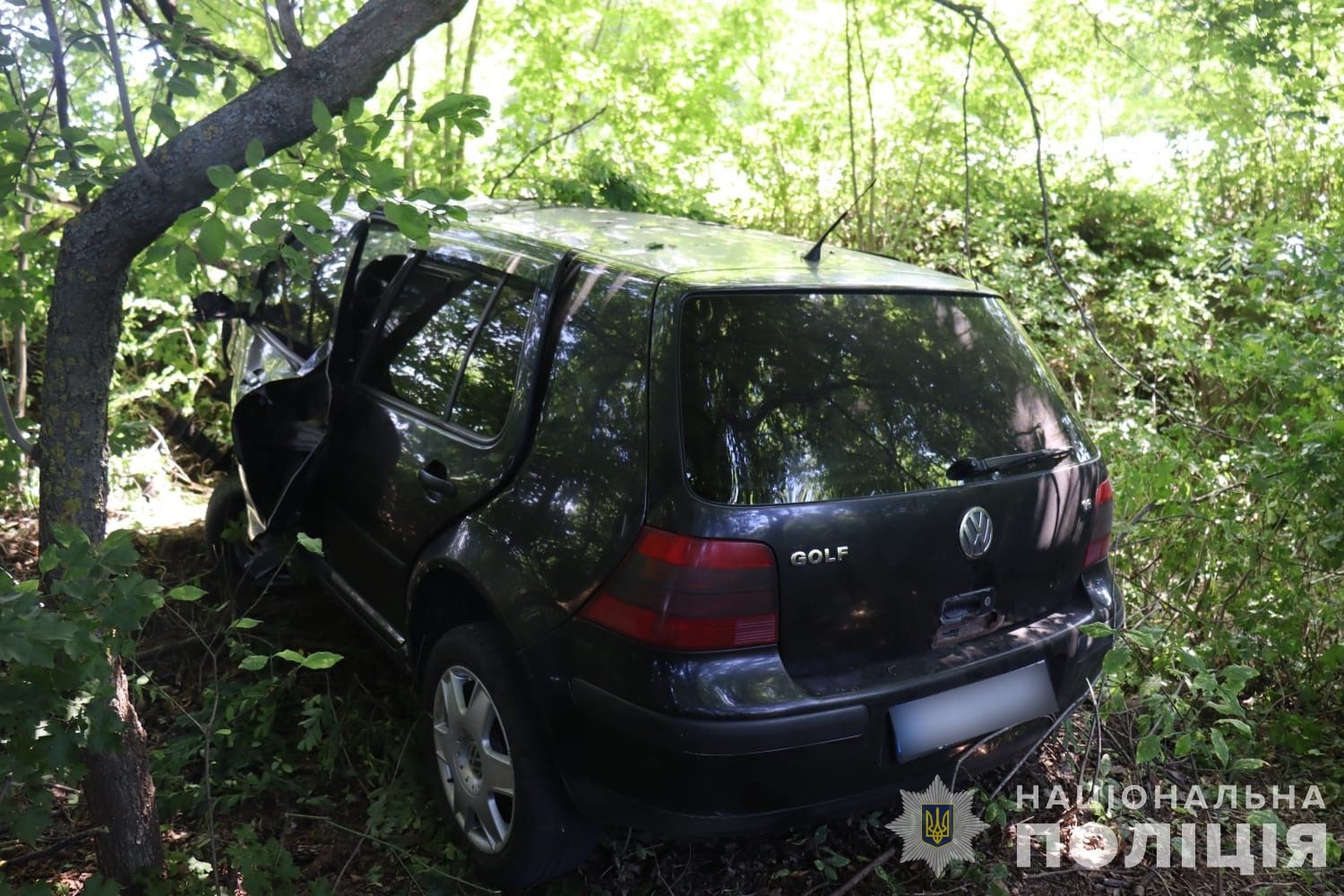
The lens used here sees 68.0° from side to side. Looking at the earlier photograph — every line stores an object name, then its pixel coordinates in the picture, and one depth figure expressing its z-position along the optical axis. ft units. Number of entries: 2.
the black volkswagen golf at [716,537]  7.28
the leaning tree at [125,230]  7.90
